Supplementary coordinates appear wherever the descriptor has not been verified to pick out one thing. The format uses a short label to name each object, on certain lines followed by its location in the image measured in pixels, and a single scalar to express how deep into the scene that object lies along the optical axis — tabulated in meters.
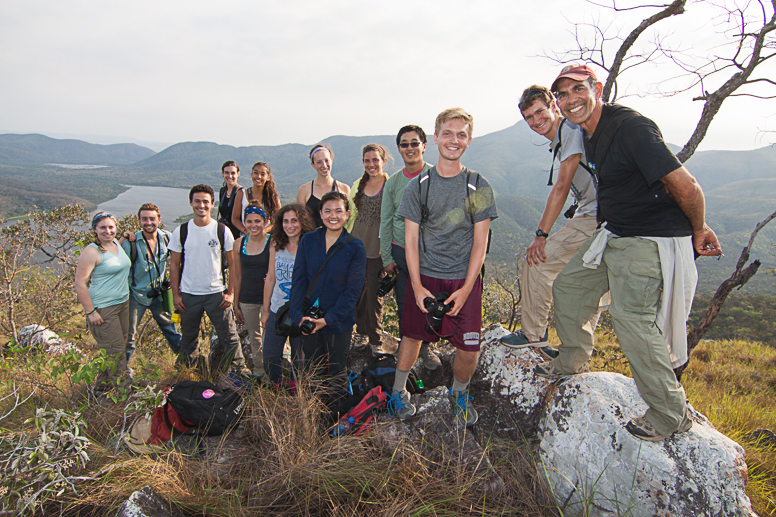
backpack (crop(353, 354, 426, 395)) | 3.46
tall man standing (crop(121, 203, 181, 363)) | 4.71
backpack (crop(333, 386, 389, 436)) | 2.97
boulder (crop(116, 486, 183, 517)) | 2.11
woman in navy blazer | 3.44
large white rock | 2.36
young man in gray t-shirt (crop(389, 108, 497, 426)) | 2.83
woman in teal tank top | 4.16
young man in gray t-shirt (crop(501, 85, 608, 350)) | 3.09
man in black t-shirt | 2.32
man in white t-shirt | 4.49
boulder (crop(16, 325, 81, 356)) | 7.52
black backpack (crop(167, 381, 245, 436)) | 3.13
